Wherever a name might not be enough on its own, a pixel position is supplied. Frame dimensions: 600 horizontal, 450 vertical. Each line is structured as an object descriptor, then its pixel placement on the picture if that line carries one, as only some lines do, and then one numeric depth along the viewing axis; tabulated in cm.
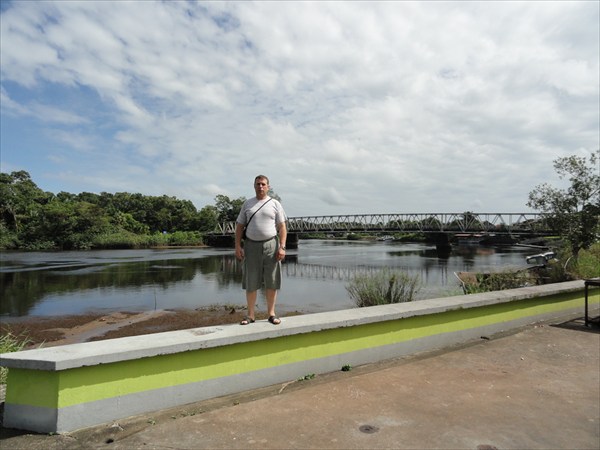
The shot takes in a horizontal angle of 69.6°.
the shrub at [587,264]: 1286
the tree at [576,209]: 1456
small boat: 1994
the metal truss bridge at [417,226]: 5972
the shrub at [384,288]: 931
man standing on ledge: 438
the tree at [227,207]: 9494
